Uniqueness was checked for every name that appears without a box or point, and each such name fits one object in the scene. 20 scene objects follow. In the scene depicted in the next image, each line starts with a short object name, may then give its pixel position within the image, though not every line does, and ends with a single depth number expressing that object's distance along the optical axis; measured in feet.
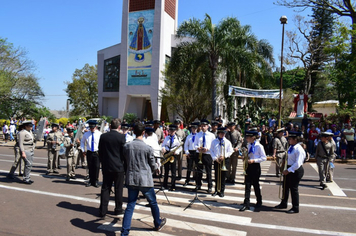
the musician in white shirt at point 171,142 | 30.96
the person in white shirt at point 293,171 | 23.00
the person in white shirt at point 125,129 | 32.74
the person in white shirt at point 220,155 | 27.76
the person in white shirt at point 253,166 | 23.67
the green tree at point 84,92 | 148.46
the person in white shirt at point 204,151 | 29.04
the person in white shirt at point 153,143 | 25.48
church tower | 112.15
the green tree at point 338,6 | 68.08
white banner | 65.51
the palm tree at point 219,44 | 69.92
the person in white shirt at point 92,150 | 29.12
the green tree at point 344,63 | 59.77
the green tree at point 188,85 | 75.41
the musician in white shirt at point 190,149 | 31.66
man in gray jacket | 17.26
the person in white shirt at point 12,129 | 76.69
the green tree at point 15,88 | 100.22
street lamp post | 57.67
